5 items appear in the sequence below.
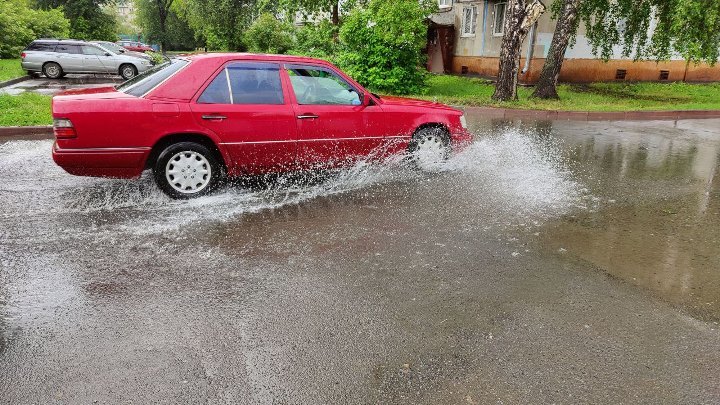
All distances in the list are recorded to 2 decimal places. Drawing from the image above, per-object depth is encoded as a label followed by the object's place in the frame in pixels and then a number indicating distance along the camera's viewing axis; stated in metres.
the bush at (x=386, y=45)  16.41
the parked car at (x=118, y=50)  22.01
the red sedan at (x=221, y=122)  5.32
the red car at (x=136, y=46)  47.83
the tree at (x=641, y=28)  14.06
